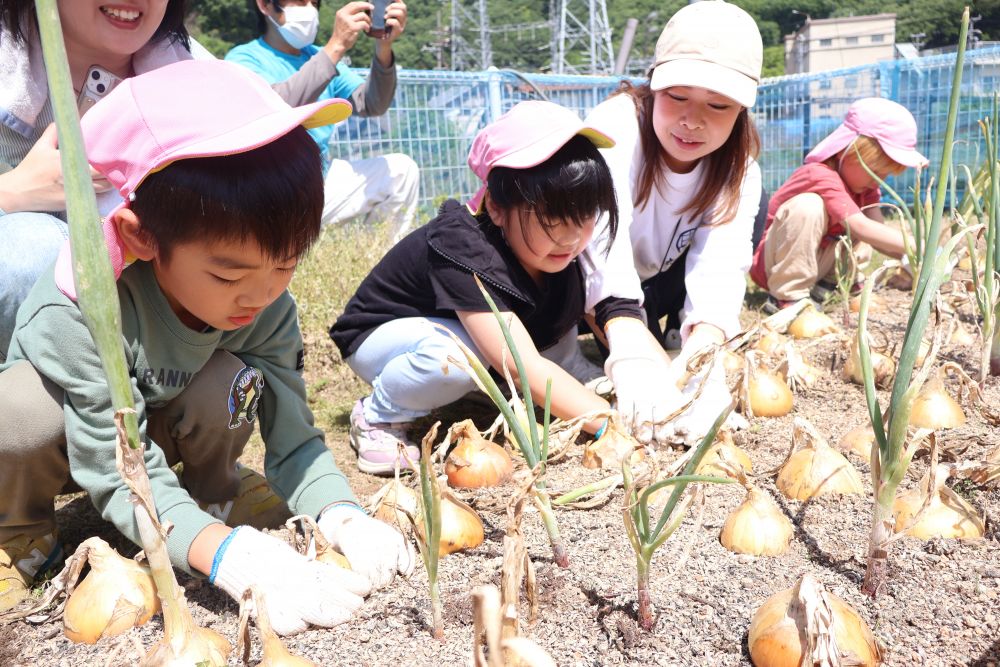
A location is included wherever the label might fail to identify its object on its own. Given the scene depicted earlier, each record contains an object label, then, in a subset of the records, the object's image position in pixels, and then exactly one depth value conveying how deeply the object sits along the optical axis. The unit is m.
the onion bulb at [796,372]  2.02
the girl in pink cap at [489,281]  1.65
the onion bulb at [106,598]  1.08
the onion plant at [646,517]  0.88
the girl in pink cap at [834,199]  2.95
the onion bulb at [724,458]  1.34
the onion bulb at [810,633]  0.86
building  41.28
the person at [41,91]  1.41
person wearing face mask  3.13
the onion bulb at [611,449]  1.54
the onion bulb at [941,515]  1.15
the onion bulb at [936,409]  1.59
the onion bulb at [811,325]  2.51
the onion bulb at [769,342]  2.18
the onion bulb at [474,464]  1.59
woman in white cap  1.83
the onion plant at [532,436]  1.02
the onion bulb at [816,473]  1.32
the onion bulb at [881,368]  1.97
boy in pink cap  1.06
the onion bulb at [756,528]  1.16
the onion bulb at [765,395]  1.89
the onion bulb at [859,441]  1.48
